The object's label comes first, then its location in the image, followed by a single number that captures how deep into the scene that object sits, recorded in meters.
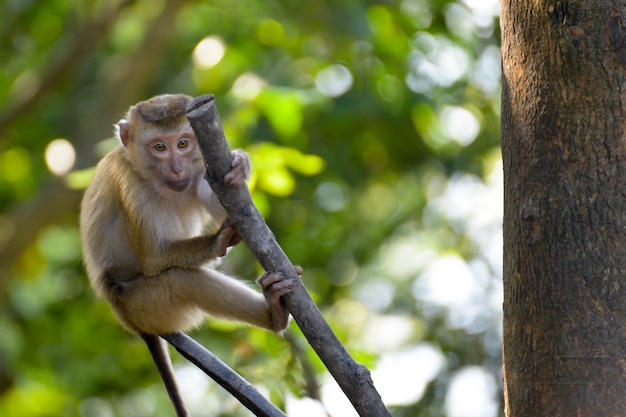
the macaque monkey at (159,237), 9.76
